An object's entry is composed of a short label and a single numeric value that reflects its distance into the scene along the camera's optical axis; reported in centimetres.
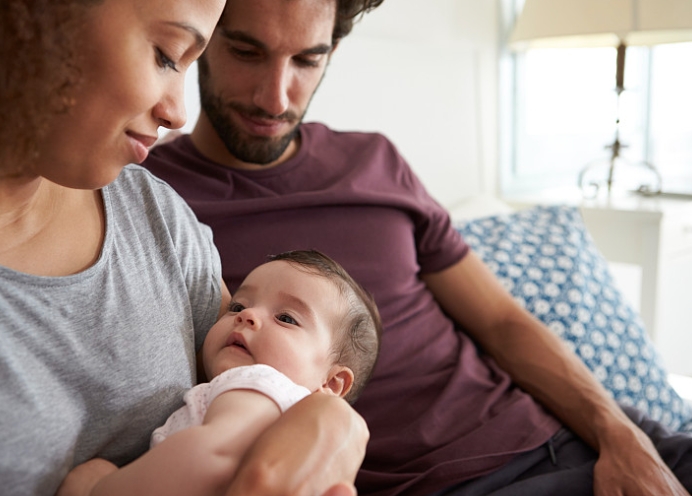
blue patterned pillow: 180
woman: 77
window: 352
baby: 76
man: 134
